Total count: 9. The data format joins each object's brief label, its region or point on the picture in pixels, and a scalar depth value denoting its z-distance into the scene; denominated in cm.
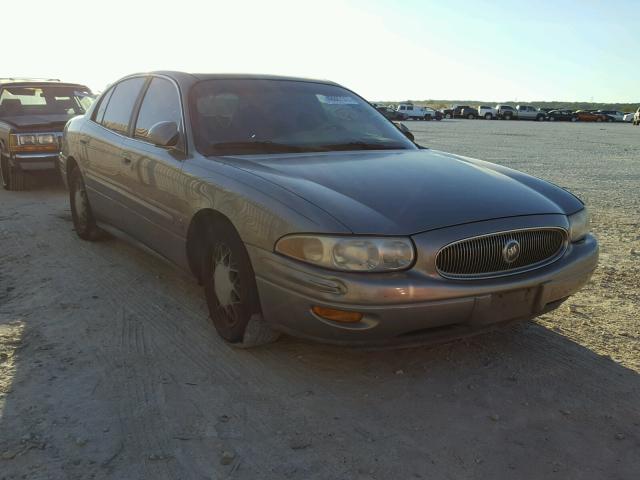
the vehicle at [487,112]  6456
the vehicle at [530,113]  6319
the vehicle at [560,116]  6313
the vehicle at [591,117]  6259
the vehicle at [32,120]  865
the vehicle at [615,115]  6284
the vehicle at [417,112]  5881
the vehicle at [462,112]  6556
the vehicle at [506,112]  6431
